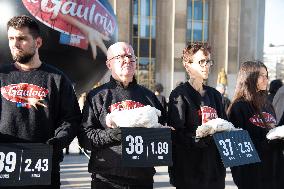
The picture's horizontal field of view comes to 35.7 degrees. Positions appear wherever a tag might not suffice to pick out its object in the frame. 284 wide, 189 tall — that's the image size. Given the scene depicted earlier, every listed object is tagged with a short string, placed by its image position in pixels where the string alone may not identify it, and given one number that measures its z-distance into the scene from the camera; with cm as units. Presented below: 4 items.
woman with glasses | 349
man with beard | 299
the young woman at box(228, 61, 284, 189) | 399
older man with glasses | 317
